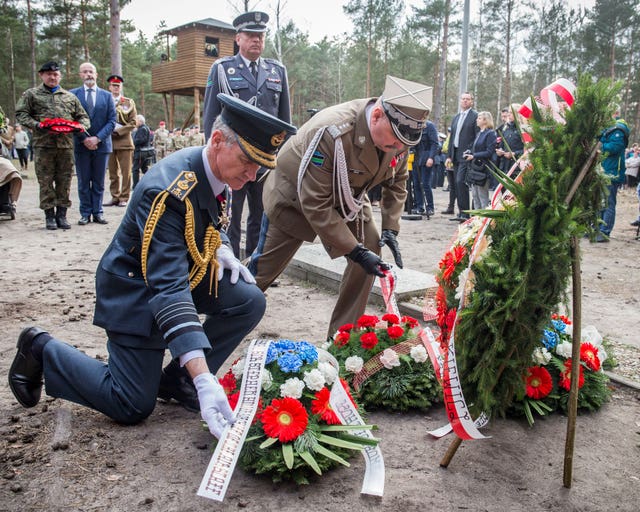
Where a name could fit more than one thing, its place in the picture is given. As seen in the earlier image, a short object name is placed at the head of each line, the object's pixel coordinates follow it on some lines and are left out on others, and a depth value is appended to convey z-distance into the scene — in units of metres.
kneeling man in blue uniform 2.31
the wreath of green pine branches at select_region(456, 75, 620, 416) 2.23
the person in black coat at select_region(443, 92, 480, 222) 10.06
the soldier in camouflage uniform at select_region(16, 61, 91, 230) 7.83
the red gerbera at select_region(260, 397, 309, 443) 2.45
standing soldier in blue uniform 5.25
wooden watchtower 26.38
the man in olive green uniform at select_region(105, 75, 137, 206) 10.12
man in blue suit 8.38
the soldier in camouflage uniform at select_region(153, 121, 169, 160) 18.50
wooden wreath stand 2.25
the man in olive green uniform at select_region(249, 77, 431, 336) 3.19
